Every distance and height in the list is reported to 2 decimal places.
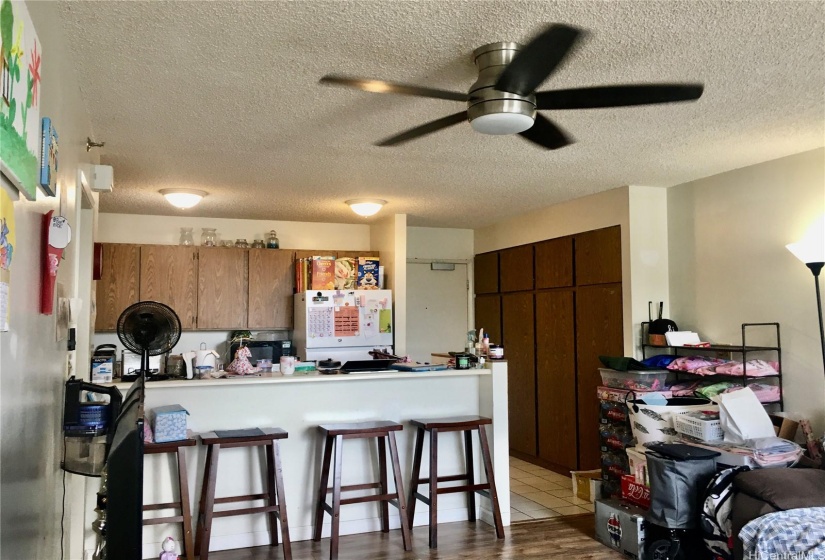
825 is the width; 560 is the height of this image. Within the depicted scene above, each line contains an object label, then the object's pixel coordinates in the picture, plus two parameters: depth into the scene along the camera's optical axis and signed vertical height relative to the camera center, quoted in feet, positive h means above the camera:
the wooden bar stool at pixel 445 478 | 12.53 -3.15
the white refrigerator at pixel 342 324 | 18.74 -0.35
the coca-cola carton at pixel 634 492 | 12.15 -3.47
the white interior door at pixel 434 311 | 22.77 -0.01
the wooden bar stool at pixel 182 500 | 10.92 -3.21
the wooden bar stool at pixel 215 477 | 11.25 -2.94
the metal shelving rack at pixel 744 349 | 12.83 -0.83
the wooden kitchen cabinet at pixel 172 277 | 18.86 +1.04
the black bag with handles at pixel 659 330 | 14.88 -0.48
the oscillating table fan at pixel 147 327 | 11.55 -0.25
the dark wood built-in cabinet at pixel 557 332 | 16.72 -0.63
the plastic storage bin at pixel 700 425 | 12.10 -2.20
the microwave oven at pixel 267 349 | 19.29 -1.10
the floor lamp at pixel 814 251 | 11.76 +1.05
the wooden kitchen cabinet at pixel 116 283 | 18.37 +0.86
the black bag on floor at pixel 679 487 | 10.96 -3.02
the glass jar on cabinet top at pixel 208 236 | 20.34 +2.40
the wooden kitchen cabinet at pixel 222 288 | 19.35 +0.73
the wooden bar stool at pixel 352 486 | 11.78 -3.10
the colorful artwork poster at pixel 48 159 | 5.66 +1.41
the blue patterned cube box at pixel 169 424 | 11.10 -1.90
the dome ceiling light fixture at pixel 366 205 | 17.61 +2.88
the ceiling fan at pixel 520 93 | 6.81 +2.54
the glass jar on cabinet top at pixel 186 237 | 20.26 +2.36
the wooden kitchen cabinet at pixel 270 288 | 19.88 +0.74
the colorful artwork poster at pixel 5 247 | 4.21 +0.45
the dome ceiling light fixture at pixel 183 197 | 16.06 +2.88
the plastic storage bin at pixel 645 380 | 14.39 -1.57
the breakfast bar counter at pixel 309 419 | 12.16 -2.17
